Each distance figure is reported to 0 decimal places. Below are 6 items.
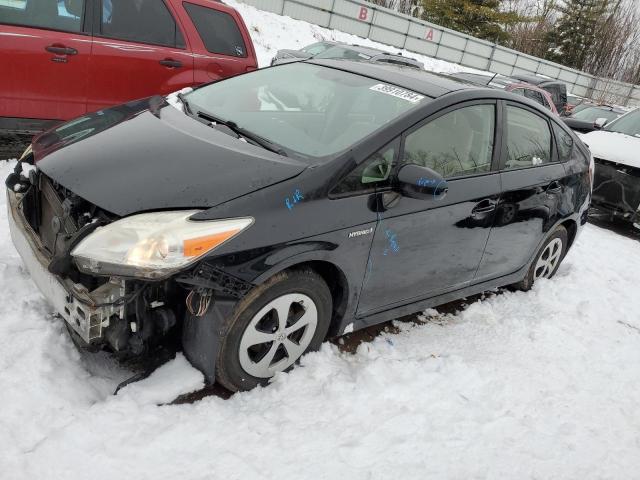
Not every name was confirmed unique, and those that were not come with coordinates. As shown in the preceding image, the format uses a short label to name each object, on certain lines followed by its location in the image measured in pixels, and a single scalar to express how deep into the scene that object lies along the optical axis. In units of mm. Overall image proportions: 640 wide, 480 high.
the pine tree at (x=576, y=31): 43250
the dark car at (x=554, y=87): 14138
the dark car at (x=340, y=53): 12438
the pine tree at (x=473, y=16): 33750
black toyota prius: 2324
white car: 7000
